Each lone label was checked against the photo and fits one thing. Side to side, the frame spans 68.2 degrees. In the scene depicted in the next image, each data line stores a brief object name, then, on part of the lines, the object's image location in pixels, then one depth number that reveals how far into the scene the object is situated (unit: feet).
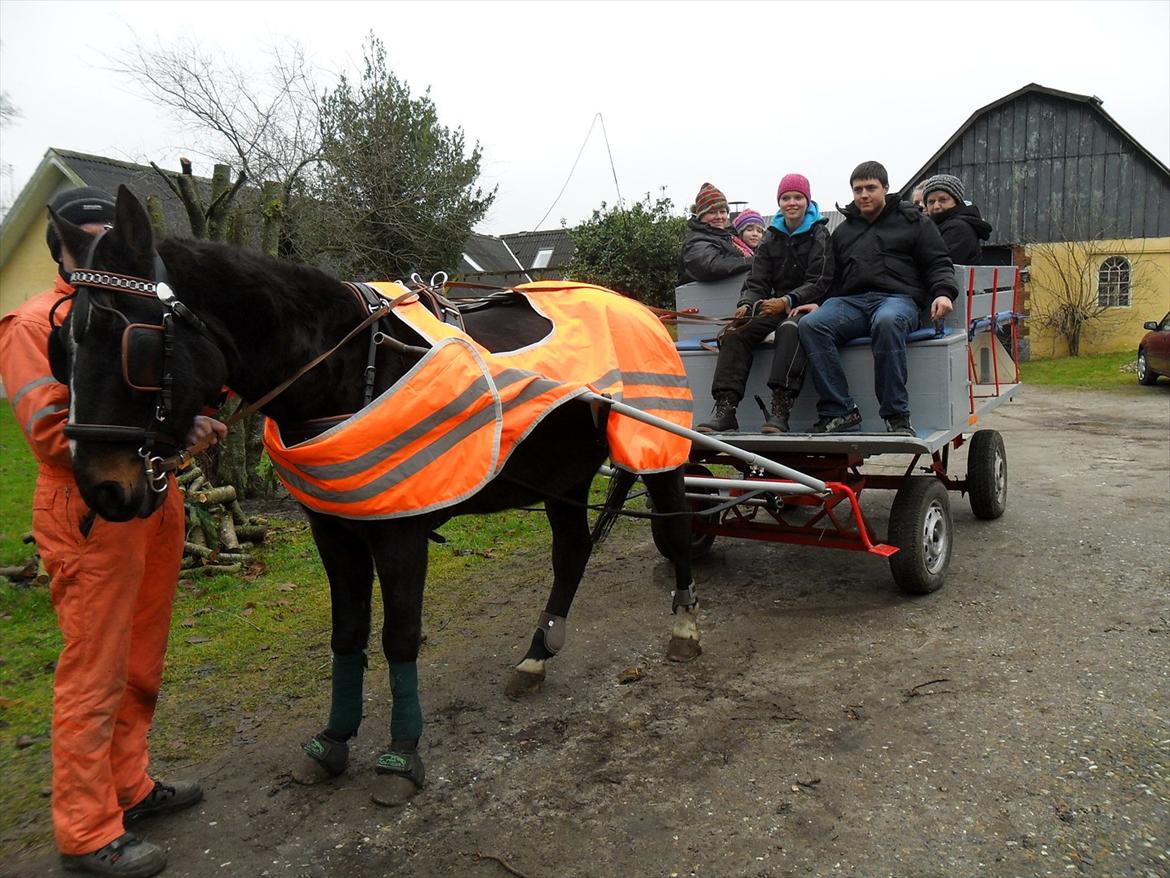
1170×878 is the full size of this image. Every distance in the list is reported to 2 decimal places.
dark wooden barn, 72.95
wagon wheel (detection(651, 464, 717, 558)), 18.49
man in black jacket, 15.34
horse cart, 14.80
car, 48.21
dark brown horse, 7.40
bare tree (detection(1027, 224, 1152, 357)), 71.56
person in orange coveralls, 8.20
